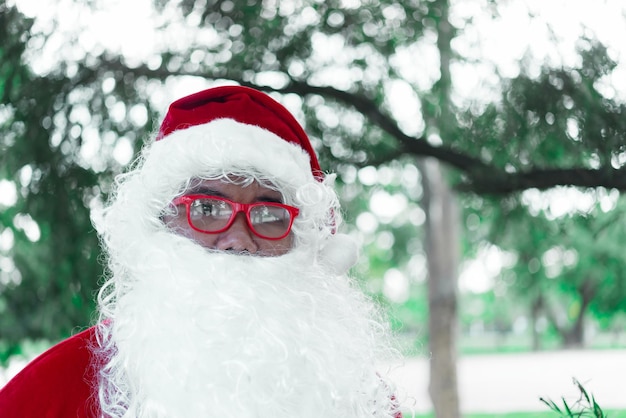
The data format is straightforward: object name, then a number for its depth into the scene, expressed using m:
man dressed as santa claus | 1.35
